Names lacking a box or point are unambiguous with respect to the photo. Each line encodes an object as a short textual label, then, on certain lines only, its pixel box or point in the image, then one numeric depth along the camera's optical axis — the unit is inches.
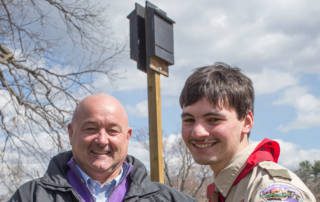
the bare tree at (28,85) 385.1
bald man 120.3
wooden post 183.5
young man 94.1
